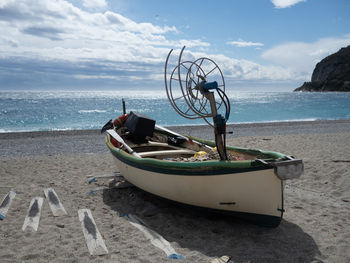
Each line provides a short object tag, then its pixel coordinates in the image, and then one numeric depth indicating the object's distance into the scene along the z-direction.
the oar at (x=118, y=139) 6.29
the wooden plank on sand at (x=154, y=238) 4.00
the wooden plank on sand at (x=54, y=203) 5.41
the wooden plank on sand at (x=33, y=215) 4.72
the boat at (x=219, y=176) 4.20
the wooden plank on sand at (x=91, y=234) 4.05
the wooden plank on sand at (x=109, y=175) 7.62
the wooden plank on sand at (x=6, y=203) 5.26
